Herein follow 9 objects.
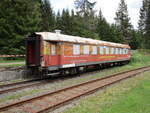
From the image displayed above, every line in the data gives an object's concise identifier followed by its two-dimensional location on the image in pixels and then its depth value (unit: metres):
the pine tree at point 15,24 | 19.58
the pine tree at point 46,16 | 32.51
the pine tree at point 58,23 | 41.39
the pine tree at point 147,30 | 40.59
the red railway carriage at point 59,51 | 9.80
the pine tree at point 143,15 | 44.69
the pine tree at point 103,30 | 42.18
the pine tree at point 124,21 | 41.86
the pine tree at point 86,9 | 33.13
